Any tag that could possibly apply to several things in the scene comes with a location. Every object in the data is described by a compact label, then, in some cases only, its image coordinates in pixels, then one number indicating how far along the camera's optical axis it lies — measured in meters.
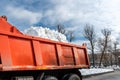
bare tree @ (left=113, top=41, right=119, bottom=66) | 37.09
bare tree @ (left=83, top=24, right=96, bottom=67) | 28.33
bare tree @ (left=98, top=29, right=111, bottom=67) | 31.27
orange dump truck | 3.48
